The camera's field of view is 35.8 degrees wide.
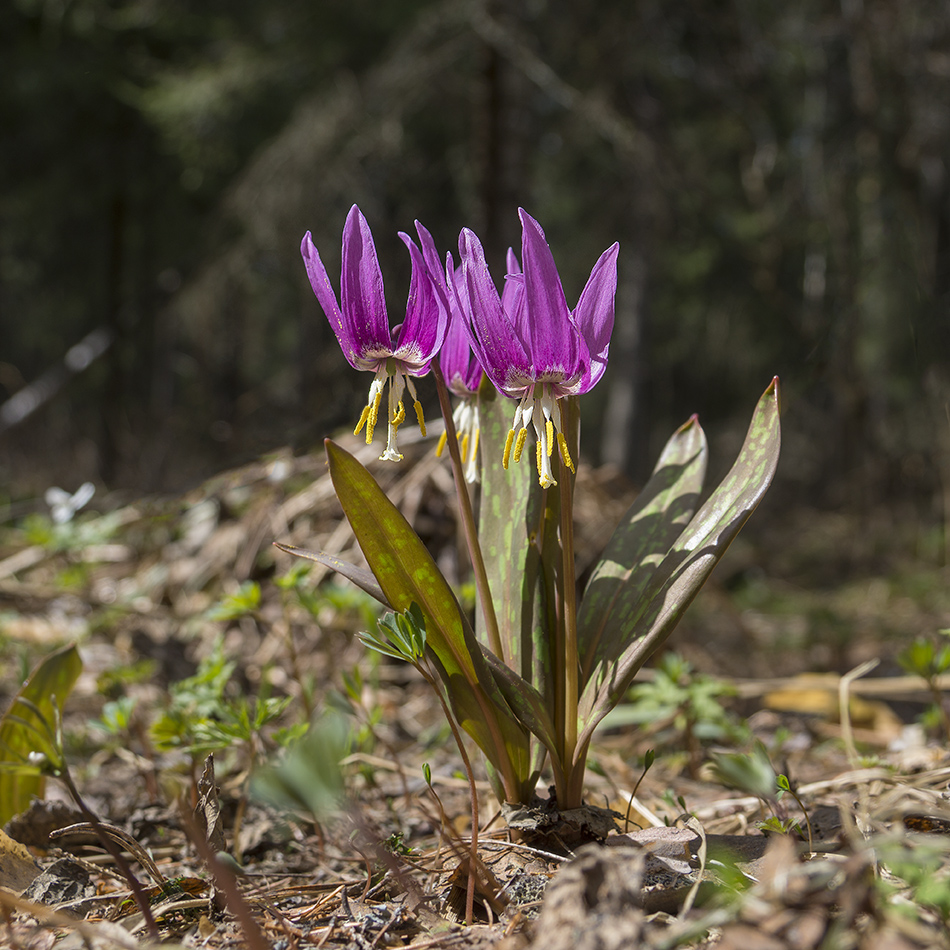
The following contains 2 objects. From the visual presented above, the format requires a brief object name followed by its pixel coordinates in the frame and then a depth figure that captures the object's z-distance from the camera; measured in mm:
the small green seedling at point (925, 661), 451
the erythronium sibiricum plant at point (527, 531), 353
